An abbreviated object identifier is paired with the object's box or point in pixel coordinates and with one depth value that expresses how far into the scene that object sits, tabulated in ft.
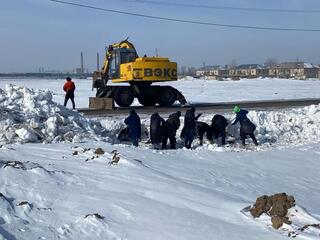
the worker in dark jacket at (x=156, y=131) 50.78
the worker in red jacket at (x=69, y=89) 70.28
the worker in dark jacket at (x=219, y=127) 55.42
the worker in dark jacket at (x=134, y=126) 50.72
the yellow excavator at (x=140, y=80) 79.92
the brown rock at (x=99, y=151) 35.32
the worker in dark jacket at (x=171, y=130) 51.55
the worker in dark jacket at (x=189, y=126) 52.75
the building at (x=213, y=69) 580.59
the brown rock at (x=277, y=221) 22.88
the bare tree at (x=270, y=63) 559.71
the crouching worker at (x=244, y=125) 53.72
